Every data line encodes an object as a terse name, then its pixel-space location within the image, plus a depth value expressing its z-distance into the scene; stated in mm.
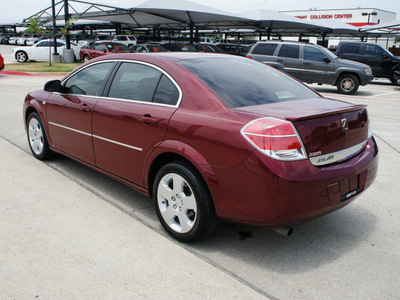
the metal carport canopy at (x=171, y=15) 24000
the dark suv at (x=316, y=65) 14148
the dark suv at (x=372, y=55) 18047
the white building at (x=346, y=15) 70125
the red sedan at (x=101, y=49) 21797
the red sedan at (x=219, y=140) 2730
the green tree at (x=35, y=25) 23030
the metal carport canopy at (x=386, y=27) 25141
